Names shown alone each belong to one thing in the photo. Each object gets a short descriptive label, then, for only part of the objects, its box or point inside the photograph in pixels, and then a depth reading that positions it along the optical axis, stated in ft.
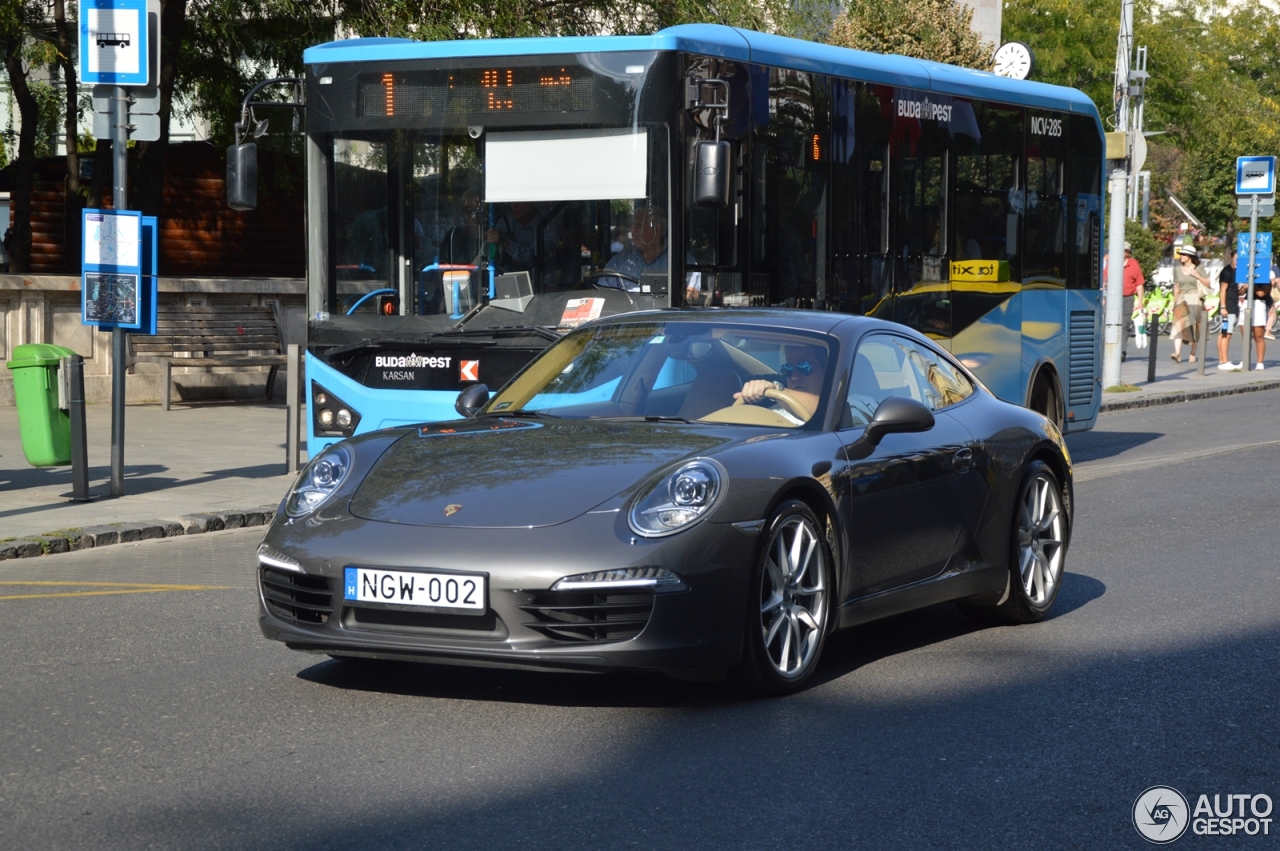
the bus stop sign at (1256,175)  92.27
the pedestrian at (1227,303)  96.12
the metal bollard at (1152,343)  82.99
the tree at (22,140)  66.18
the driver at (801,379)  21.42
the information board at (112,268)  38.19
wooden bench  64.59
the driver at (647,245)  34.47
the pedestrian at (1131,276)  101.19
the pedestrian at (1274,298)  128.67
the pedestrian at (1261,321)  98.07
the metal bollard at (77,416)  37.60
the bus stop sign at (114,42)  37.68
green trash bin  38.55
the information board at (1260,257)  99.86
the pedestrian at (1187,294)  97.50
